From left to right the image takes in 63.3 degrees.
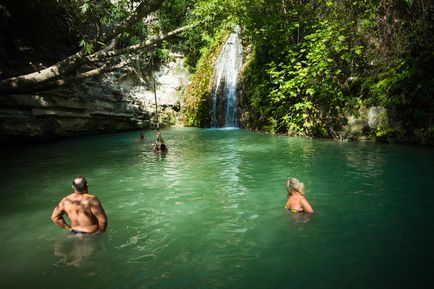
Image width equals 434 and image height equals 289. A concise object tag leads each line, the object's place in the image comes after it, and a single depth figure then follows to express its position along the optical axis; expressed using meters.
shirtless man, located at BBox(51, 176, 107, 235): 5.67
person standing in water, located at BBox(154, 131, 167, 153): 15.01
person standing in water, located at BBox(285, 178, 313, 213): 6.53
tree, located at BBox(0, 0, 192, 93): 12.00
